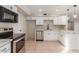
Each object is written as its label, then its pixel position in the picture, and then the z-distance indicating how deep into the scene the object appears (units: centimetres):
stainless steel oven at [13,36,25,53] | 137
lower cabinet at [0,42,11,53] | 102
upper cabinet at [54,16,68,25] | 432
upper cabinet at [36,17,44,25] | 498
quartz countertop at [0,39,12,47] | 106
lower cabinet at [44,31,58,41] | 472
